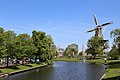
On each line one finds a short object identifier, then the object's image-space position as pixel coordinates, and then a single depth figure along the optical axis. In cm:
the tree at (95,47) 6855
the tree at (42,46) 4164
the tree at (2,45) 2373
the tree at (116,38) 3901
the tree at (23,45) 2950
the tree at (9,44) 2856
